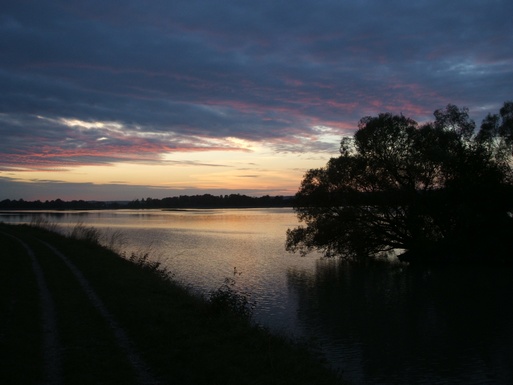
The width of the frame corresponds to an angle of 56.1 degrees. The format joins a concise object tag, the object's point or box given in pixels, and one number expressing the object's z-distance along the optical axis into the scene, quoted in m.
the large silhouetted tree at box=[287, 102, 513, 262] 32.16
